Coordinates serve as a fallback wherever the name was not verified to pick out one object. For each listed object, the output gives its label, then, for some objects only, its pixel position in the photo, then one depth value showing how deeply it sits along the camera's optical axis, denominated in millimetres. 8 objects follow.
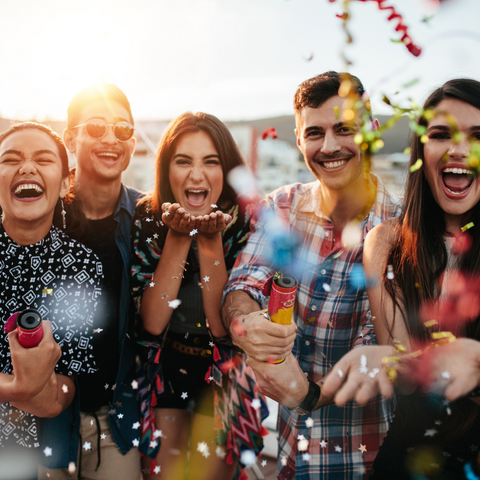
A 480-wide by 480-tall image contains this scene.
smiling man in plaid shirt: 2182
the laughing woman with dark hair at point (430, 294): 1650
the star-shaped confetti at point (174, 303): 2279
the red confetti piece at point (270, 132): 2254
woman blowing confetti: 2314
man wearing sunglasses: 2115
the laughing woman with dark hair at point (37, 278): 1950
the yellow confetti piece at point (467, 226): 1667
